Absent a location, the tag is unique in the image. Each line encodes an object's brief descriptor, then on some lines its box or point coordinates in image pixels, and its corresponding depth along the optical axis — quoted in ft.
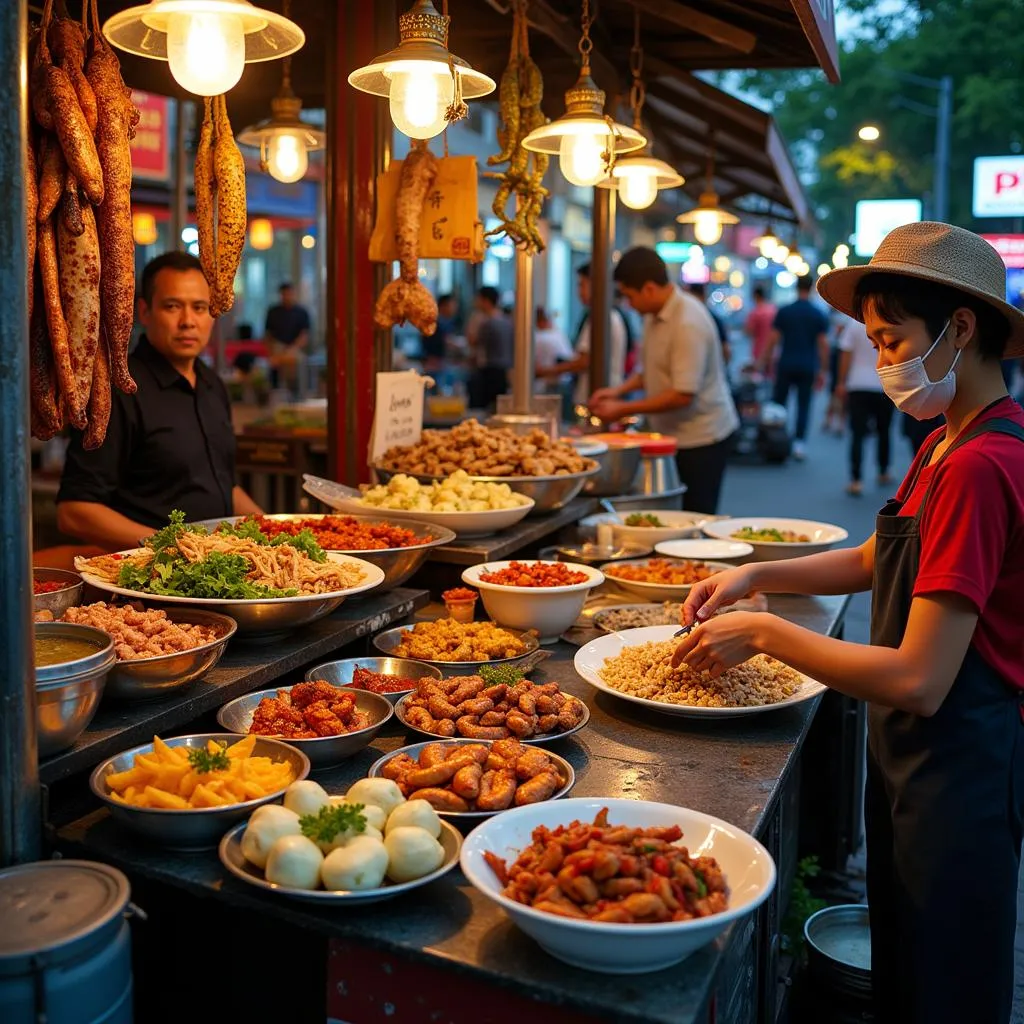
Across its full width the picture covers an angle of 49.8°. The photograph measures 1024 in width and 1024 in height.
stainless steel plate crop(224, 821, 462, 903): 6.38
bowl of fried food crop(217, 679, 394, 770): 8.28
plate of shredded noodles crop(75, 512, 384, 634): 9.52
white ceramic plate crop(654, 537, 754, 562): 15.12
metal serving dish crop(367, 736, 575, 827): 7.48
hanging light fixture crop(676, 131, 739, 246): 30.37
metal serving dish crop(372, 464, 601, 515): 15.06
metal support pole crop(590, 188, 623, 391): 29.78
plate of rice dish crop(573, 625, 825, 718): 9.59
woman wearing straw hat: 7.45
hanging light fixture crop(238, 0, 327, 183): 18.16
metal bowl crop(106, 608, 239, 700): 7.92
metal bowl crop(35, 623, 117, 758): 7.00
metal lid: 5.80
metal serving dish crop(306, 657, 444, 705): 9.84
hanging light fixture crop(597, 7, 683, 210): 17.79
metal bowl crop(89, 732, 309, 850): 6.97
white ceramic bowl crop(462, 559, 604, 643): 11.59
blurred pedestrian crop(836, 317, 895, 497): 42.83
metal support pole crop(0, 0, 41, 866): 6.44
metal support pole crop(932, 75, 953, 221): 75.72
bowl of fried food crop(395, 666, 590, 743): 8.77
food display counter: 6.13
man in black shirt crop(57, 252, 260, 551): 14.38
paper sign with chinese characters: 15.42
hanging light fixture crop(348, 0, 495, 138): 10.34
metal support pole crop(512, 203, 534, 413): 23.03
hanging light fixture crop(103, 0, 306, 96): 8.82
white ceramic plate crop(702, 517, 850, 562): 15.58
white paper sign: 15.70
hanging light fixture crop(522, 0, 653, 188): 13.42
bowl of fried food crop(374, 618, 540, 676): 10.36
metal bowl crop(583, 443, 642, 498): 18.83
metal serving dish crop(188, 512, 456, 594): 11.68
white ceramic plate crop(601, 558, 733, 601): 13.41
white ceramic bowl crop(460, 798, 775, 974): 5.84
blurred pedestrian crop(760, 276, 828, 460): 53.93
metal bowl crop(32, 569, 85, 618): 9.11
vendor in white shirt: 24.13
